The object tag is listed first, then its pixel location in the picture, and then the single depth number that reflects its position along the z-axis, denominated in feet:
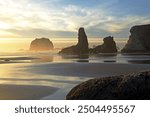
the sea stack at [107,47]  428.11
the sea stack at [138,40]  395.83
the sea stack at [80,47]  430.73
